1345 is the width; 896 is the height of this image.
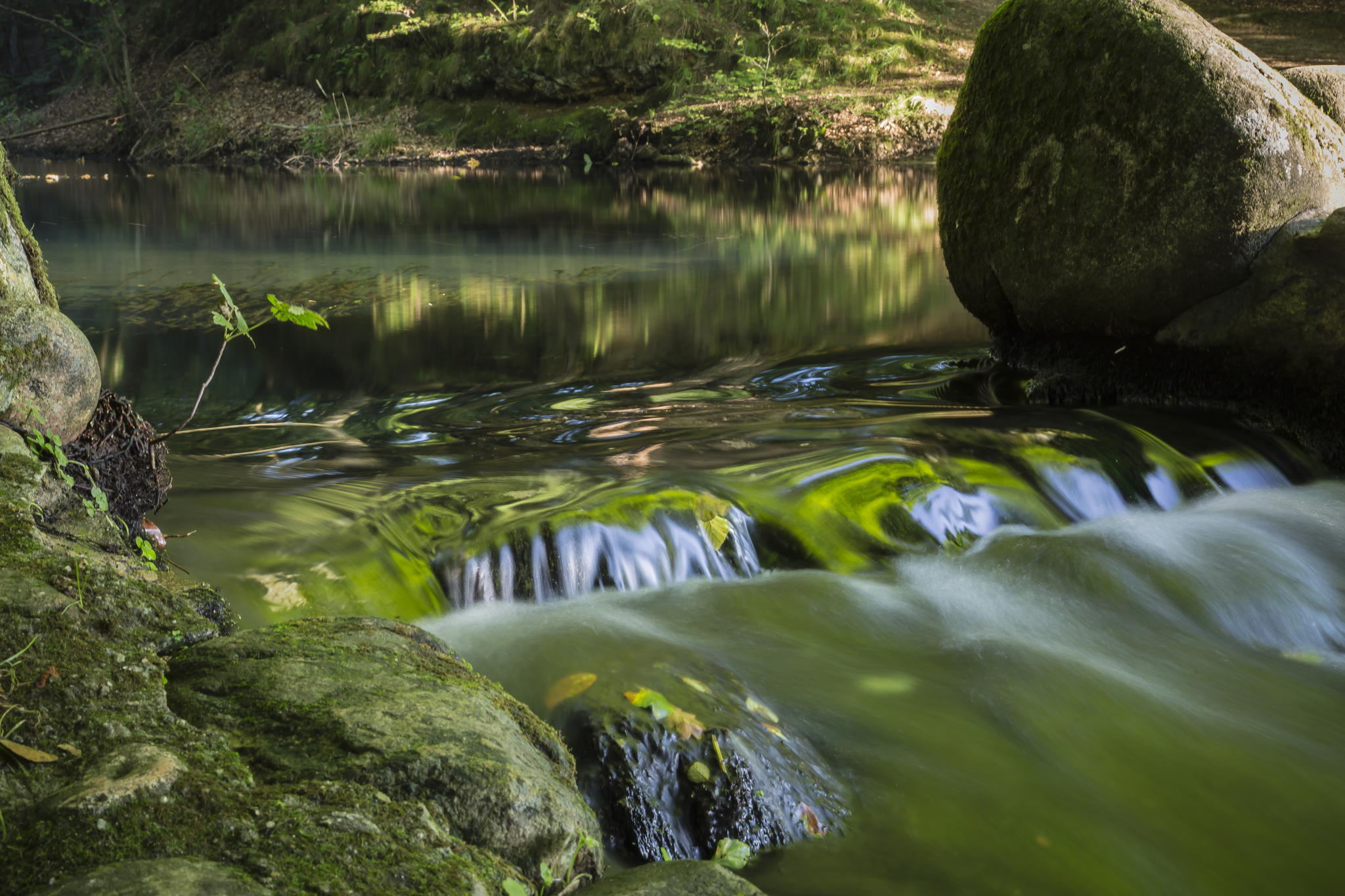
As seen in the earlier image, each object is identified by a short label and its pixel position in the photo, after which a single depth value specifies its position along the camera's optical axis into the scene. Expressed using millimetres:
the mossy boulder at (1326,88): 6324
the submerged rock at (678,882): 1724
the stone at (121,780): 1515
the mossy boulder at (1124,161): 5582
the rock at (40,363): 3207
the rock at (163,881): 1350
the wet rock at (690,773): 2504
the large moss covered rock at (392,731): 1835
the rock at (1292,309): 5398
